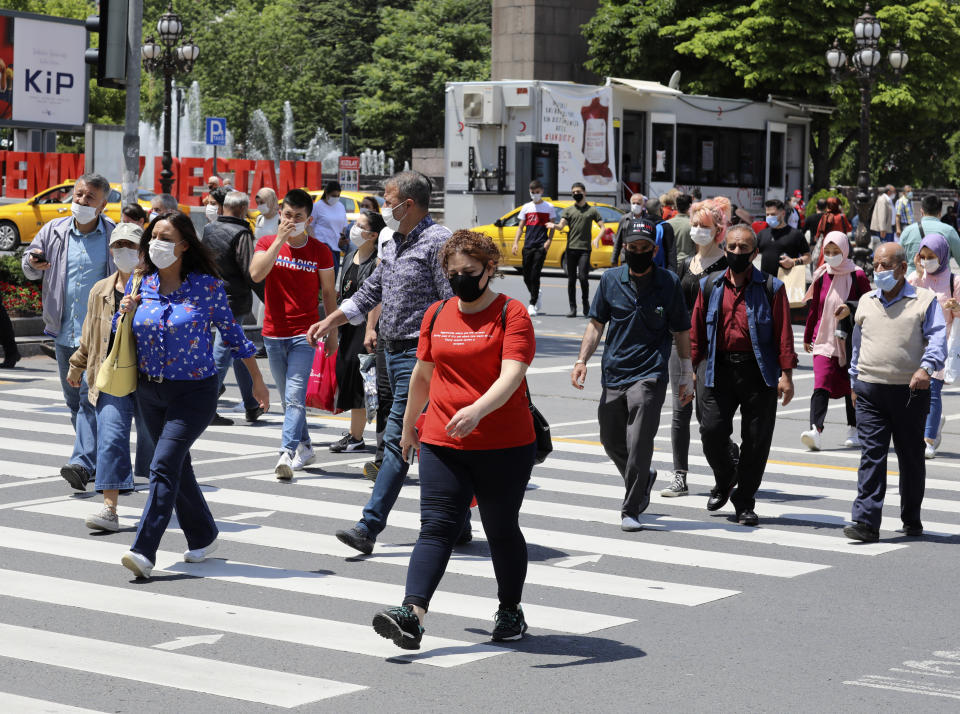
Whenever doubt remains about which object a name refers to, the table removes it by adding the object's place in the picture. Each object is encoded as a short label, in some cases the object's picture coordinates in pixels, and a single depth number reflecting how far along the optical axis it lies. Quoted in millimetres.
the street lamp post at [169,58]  37562
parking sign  39219
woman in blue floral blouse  7742
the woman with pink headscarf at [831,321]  12273
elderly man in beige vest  9195
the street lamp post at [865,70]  31422
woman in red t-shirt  6434
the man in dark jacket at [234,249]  12945
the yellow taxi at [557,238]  31625
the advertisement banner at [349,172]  50000
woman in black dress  11477
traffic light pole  16922
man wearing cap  9414
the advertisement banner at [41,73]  40375
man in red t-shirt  11133
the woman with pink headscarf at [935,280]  12484
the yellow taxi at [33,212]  36094
